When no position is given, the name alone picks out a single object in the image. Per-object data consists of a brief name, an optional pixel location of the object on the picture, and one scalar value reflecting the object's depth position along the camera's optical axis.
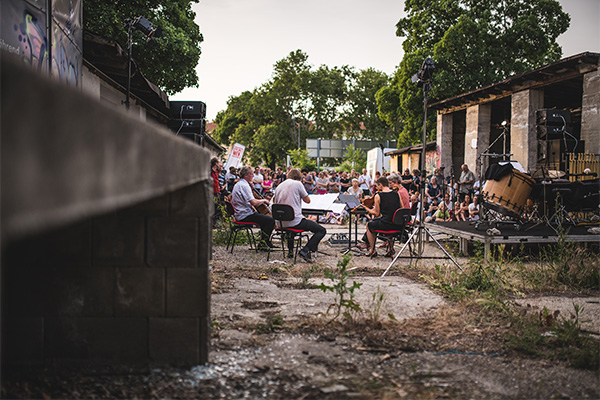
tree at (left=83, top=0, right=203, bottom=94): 15.27
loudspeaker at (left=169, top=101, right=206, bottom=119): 14.15
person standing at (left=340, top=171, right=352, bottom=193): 20.40
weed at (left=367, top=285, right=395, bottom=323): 4.15
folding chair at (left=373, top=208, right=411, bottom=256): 8.52
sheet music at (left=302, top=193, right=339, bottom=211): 9.50
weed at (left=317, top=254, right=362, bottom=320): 4.06
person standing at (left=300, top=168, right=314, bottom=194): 19.47
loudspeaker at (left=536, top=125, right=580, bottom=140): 12.57
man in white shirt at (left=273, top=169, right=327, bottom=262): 8.75
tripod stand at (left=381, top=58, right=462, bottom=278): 7.49
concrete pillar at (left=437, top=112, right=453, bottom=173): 25.92
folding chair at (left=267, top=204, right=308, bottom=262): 8.52
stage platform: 8.59
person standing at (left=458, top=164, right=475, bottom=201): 16.61
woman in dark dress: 8.86
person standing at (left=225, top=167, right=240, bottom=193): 17.51
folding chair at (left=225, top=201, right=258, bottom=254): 9.34
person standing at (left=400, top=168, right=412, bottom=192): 17.58
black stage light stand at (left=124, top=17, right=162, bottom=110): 9.18
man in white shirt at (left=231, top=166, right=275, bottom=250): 9.26
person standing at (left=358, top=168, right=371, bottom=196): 18.78
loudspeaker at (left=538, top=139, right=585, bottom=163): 12.66
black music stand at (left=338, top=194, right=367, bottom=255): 9.56
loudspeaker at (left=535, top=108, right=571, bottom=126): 12.55
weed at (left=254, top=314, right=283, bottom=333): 3.96
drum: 10.15
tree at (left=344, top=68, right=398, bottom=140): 54.03
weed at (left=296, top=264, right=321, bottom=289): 5.99
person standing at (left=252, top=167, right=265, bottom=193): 18.90
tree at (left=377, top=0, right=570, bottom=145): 27.80
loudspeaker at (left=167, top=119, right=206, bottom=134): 13.72
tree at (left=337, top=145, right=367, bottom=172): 42.56
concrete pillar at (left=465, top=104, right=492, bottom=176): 22.11
